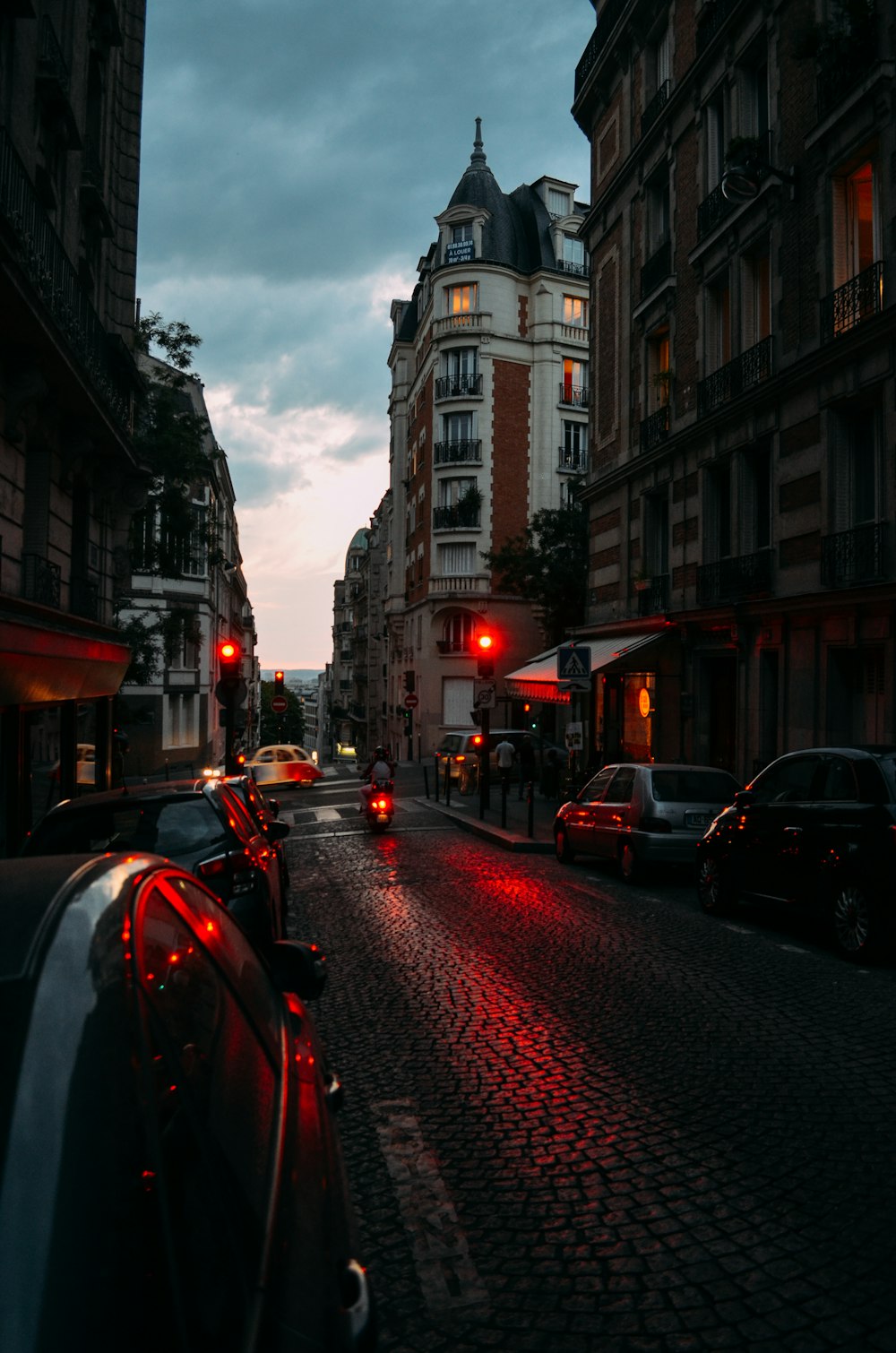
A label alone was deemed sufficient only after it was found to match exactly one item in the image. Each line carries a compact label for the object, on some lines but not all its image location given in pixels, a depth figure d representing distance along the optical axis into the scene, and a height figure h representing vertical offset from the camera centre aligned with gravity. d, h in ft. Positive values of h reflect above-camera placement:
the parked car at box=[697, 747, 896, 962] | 24.23 -3.21
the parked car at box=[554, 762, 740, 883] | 38.86 -3.51
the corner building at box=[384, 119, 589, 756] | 153.58 +47.49
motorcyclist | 61.82 -3.23
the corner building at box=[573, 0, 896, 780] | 51.65 +22.06
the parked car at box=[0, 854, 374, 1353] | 3.88 -2.02
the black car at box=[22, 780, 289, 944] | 19.94 -2.38
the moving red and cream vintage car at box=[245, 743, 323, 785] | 107.14 -4.99
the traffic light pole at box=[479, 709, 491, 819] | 69.05 -3.36
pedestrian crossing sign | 55.67 +3.34
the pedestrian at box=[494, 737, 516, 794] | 76.63 -2.48
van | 93.61 -2.75
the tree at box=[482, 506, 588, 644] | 120.88 +19.11
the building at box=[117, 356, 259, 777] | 136.46 +4.27
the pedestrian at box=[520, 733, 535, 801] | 90.58 -3.19
